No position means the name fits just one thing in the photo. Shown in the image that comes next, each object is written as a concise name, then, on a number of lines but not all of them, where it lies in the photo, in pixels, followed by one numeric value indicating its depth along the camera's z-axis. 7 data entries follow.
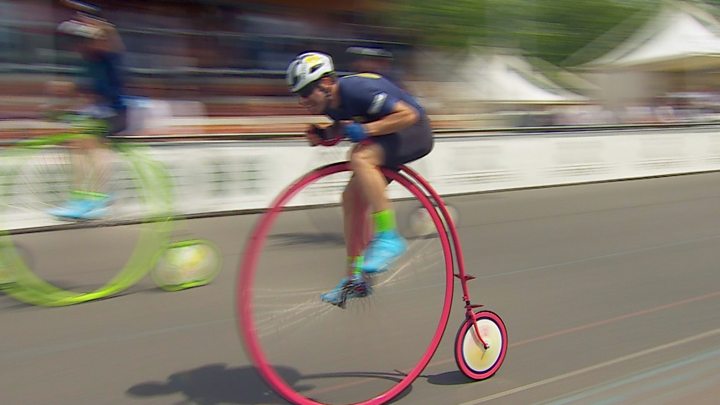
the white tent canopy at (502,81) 16.25
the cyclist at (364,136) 3.49
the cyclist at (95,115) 5.66
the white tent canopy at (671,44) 20.83
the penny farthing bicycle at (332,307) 3.42
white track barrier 9.77
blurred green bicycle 5.50
